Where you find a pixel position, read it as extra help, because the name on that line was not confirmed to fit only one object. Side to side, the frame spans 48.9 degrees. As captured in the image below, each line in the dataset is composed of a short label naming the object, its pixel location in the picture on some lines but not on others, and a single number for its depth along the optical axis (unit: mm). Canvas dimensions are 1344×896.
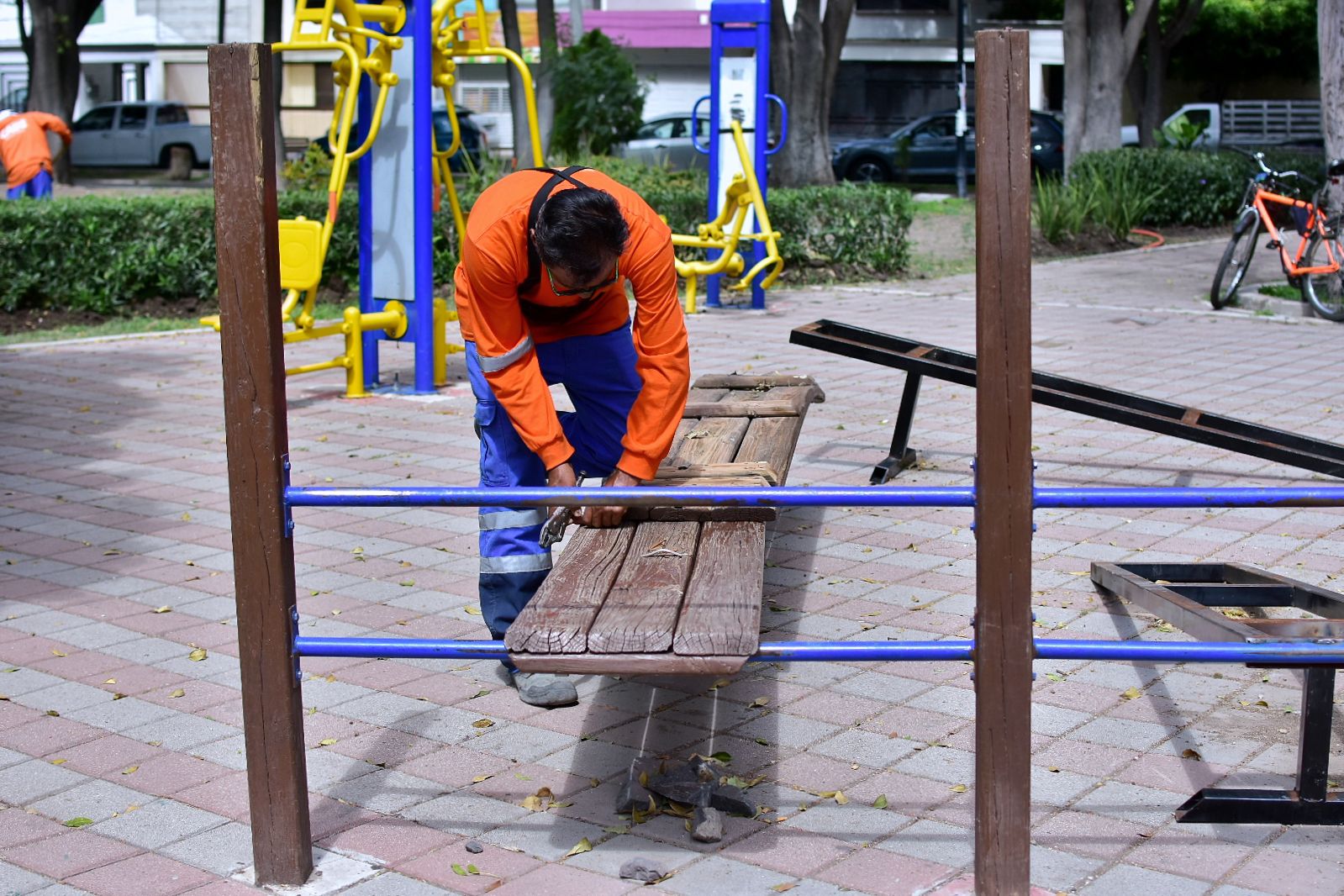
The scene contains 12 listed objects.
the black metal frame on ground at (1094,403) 5219
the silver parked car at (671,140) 25078
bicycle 11078
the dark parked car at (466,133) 24594
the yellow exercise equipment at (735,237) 10938
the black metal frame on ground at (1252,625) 3160
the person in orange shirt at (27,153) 14258
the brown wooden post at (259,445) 2852
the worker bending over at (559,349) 3457
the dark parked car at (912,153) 26312
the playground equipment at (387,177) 7863
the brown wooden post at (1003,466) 2695
